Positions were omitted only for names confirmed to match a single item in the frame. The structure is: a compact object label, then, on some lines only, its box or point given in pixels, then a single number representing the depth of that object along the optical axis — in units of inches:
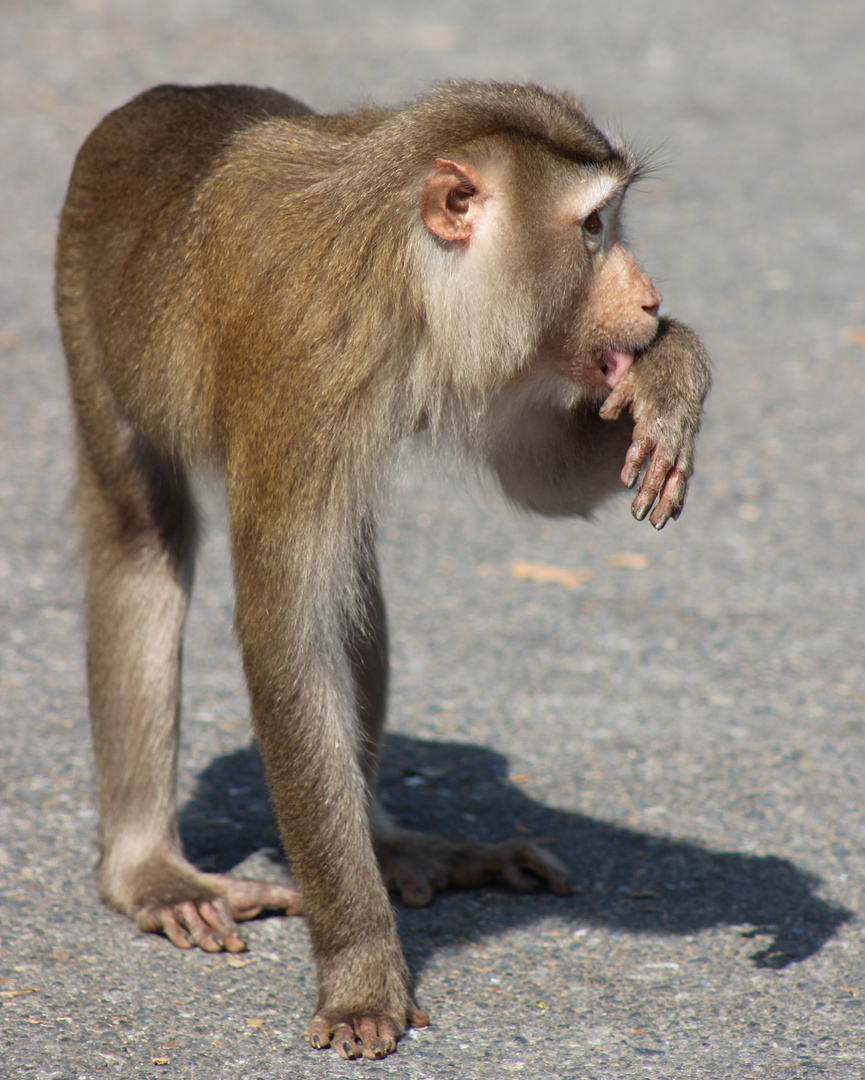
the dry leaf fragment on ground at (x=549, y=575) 417.4
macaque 217.0
